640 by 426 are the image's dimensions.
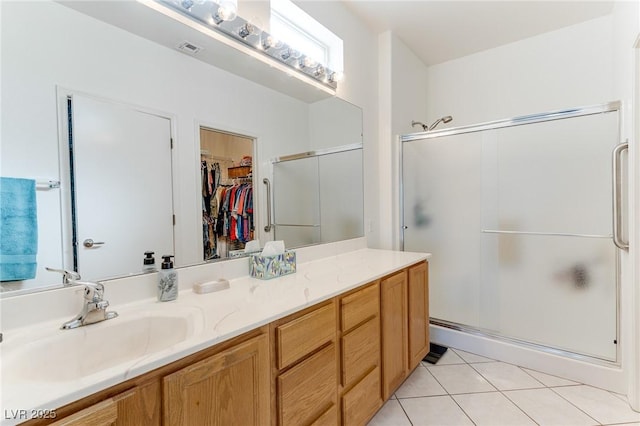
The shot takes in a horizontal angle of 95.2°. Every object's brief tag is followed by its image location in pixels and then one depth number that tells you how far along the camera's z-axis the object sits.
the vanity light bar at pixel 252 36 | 1.30
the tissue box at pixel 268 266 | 1.49
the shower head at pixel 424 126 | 2.71
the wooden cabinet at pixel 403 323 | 1.61
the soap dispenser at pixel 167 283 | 1.14
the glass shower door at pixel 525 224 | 1.91
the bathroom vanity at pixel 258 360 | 0.65
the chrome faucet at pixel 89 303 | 0.90
